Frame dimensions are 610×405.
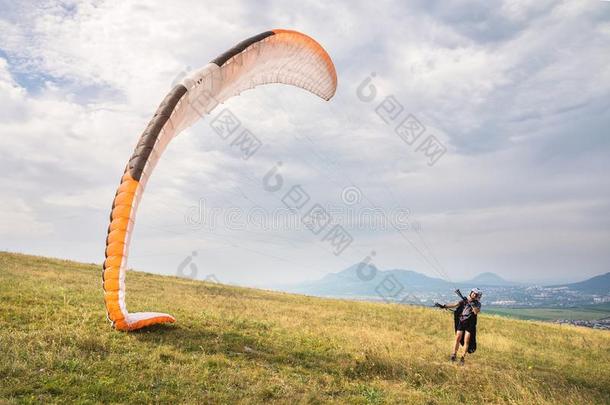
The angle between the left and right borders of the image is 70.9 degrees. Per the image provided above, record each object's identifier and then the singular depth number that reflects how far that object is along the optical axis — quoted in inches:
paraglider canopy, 443.5
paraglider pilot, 546.5
